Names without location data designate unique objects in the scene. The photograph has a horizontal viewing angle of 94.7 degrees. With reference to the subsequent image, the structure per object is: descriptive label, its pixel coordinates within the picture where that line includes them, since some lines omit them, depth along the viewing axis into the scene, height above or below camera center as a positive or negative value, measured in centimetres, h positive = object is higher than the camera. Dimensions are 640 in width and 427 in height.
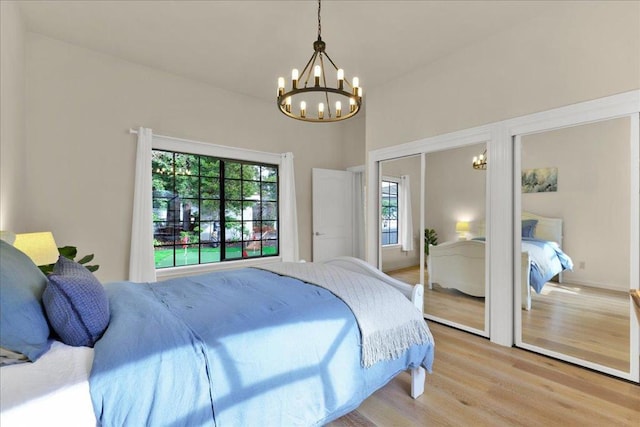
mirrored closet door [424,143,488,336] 299 -23
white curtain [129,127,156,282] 322 -6
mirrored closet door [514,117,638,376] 220 -20
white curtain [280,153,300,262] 444 +3
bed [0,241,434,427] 97 -56
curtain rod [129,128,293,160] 332 +94
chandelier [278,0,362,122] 197 +89
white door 482 +5
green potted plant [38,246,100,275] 238 -30
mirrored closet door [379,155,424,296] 352 -2
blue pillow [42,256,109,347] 113 -38
